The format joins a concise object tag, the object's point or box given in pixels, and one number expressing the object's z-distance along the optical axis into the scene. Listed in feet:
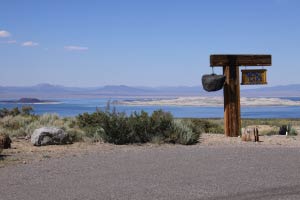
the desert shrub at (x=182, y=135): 55.98
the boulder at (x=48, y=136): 55.31
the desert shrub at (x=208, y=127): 84.38
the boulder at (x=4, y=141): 51.14
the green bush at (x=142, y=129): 56.75
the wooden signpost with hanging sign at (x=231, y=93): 67.26
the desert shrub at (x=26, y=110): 97.41
